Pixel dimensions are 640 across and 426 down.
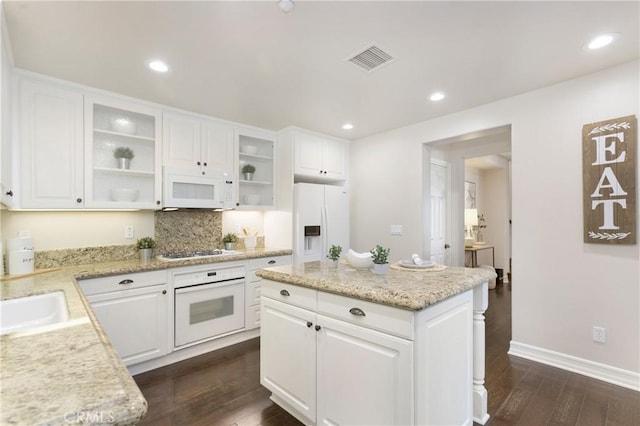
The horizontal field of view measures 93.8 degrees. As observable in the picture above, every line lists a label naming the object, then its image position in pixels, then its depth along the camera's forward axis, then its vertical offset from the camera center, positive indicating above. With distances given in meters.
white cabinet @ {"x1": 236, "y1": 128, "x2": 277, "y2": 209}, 3.74 +0.58
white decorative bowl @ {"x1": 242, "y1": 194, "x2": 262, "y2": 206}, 3.75 +0.17
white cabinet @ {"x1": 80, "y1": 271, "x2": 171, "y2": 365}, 2.44 -0.84
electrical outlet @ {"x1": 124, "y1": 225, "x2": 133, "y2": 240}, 3.08 -0.20
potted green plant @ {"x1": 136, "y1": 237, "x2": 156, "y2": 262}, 2.96 -0.35
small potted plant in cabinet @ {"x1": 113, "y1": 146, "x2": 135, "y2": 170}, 2.86 +0.54
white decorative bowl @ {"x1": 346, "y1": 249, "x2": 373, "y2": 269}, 2.04 -0.33
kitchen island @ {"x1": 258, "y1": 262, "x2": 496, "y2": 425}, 1.40 -0.72
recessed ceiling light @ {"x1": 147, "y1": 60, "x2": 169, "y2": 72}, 2.21 +1.11
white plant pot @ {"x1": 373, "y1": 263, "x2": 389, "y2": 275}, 1.89 -0.35
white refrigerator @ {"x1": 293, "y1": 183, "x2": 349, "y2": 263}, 3.72 -0.09
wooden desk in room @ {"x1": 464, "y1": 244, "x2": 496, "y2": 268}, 5.64 -0.76
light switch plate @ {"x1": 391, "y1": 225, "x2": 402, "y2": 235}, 3.87 -0.22
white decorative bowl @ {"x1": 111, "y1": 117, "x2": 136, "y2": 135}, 2.86 +0.85
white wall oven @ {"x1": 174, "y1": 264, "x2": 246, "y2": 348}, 2.84 -0.92
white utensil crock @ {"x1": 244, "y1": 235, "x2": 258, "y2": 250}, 3.80 -0.37
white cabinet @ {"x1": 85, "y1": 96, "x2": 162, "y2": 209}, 2.66 +0.56
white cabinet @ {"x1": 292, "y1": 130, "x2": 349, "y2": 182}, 3.85 +0.75
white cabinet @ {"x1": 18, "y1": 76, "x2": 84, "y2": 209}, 2.33 +0.55
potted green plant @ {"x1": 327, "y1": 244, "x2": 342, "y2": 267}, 2.13 -0.30
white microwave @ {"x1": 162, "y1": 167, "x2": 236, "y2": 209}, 3.04 +0.26
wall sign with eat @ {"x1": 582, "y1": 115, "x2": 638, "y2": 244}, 2.29 +0.26
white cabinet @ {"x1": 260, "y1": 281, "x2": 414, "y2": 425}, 1.42 -0.85
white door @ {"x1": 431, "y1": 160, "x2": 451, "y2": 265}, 4.62 +0.01
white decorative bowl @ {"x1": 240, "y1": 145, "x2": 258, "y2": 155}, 3.74 +0.81
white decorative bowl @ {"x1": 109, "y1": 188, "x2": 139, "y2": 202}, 2.79 +0.17
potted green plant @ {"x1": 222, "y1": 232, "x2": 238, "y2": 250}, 3.69 -0.35
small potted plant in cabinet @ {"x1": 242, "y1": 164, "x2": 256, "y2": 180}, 3.76 +0.53
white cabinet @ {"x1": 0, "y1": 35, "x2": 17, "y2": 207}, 1.84 +0.53
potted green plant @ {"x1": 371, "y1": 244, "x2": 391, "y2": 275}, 1.89 -0.31
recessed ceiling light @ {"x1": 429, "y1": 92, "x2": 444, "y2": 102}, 2.84 +1.13
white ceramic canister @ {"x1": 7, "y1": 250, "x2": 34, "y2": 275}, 2.24 -0.38
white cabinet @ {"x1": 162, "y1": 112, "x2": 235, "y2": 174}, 3.10 +0.77
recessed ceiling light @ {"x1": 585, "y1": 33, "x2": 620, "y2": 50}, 1.97 +1.16
